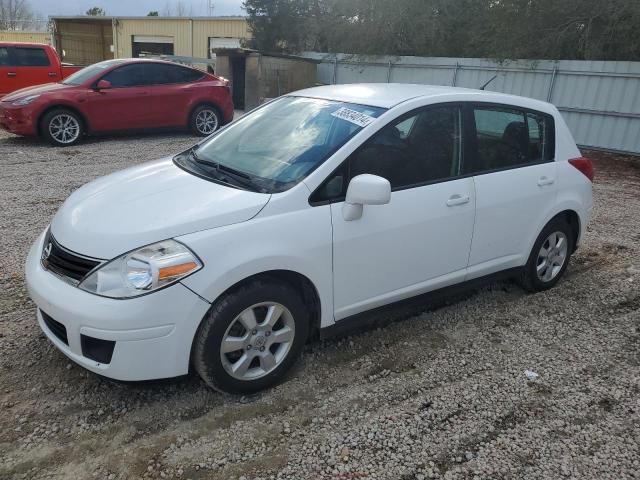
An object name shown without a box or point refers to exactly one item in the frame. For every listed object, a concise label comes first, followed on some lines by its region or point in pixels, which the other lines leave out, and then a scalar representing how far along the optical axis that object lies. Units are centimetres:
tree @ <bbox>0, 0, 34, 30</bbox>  6147
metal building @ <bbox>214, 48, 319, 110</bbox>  1855
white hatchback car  262
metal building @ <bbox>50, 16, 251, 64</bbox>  3122
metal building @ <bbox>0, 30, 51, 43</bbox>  3830
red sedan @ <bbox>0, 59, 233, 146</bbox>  940
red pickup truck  1222
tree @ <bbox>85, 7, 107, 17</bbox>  4374
